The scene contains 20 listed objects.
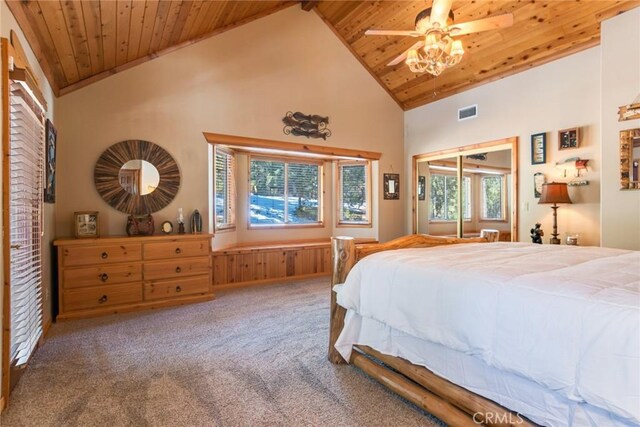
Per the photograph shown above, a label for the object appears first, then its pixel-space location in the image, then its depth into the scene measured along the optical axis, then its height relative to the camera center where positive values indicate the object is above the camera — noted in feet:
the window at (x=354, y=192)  21.12 +1.14
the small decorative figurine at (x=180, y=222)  13.98 -0.41
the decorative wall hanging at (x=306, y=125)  17.08 +4.53
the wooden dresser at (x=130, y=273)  11.47 -2.25
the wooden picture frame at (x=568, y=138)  13.29 +2.83
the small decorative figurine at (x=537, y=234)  13.99 -1.09
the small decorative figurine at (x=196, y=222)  14.17 -0.43
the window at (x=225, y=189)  17.54 +1.26
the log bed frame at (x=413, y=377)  5.10 -3.09
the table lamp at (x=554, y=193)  13.01 +0.58
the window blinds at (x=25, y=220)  7.17 -0.14
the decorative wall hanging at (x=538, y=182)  14.52 +1.13
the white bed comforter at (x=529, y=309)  3.67 -1.43
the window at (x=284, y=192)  19.72 +1.20
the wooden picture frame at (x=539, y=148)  14.40 +2.62
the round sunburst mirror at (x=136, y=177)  13.04 +1.46
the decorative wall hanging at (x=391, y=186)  20.49 +1.49
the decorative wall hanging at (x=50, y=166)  10.27 +1.54
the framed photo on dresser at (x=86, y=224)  12.14 -0.39
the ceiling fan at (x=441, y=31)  8.82 +4.93
